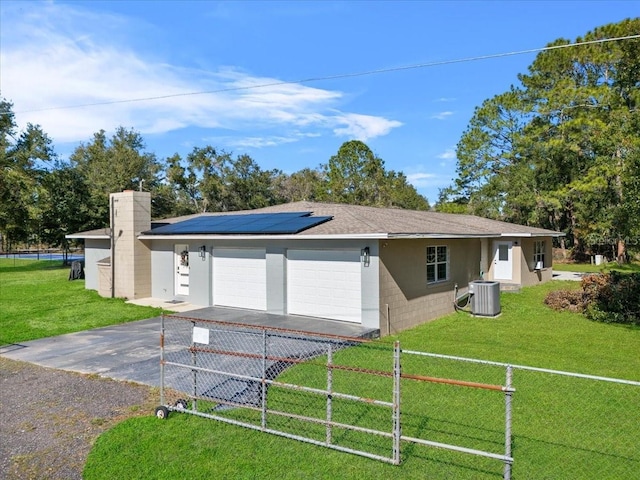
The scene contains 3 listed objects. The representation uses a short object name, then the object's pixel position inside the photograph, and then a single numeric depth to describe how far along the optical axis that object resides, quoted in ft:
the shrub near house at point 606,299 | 43.73
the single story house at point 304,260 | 38.55
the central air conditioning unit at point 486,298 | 45.70
